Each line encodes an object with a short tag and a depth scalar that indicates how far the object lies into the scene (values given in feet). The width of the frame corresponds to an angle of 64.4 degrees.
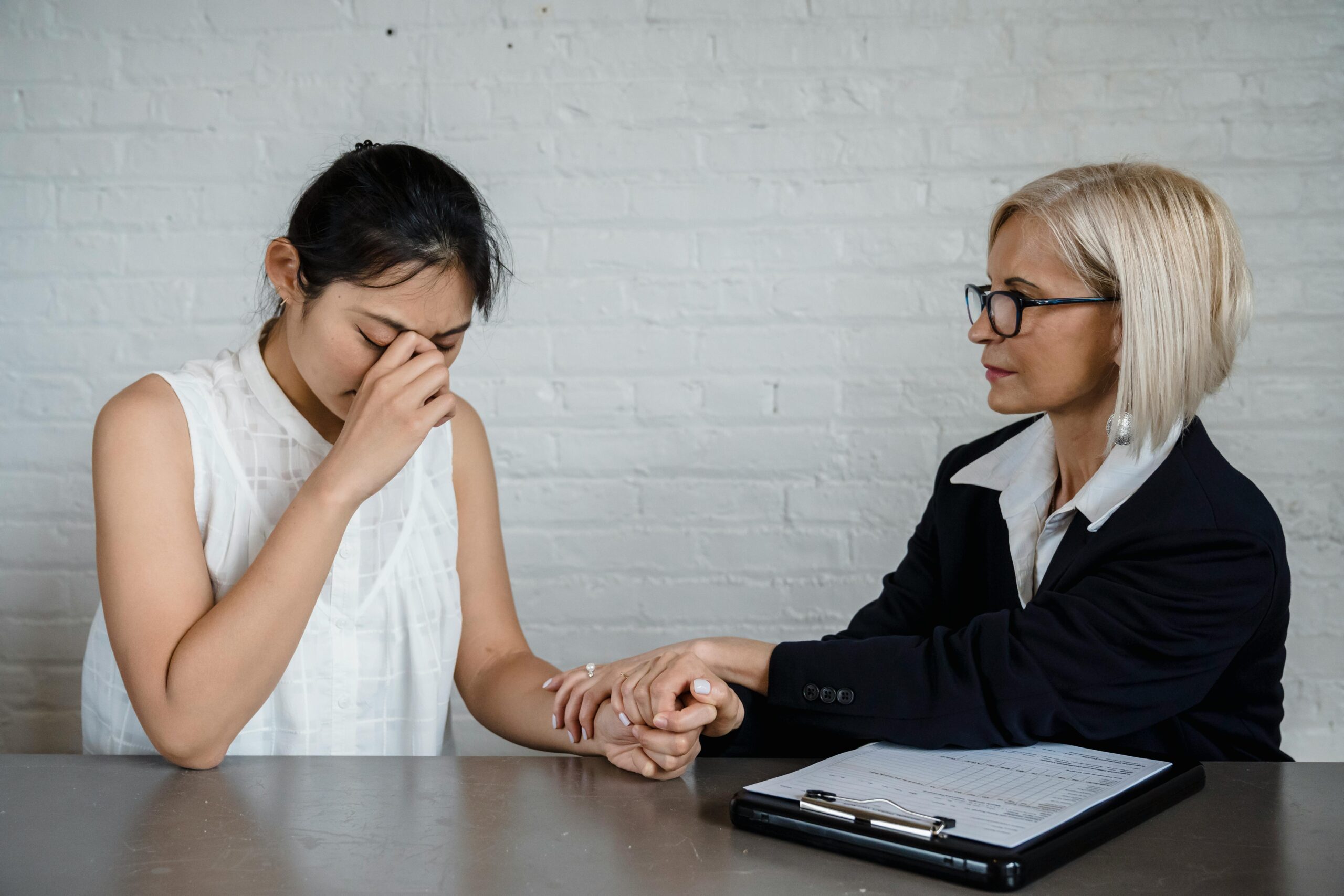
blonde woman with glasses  3.58
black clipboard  2.53
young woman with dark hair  3.67
